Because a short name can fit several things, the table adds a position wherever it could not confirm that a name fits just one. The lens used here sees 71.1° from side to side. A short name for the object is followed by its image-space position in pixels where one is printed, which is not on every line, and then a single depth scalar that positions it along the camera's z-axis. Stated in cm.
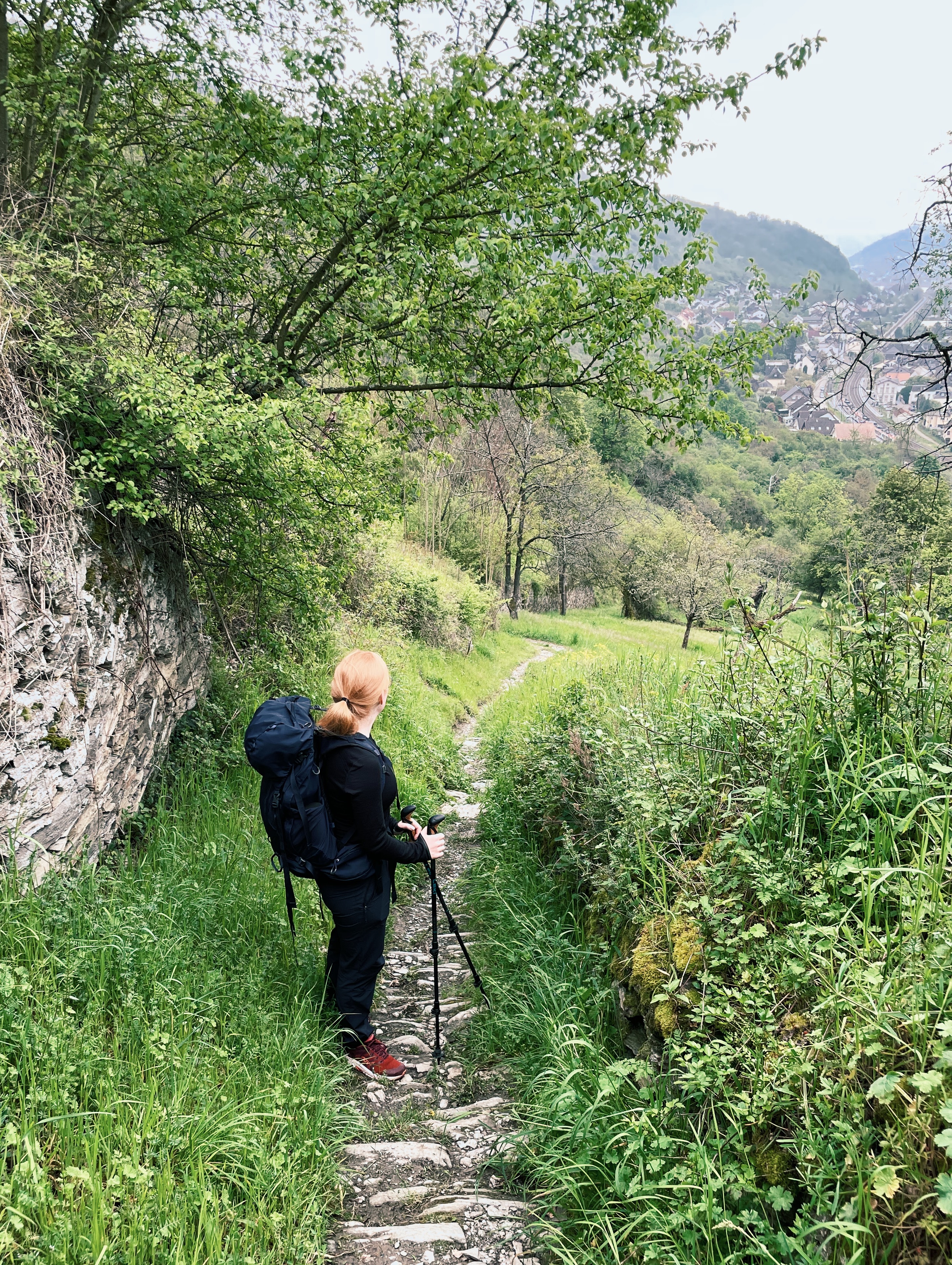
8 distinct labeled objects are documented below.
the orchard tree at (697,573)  3050
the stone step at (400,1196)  308
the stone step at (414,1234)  281
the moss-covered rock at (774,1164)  243
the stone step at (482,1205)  297
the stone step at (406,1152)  338
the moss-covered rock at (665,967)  316
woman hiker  395
